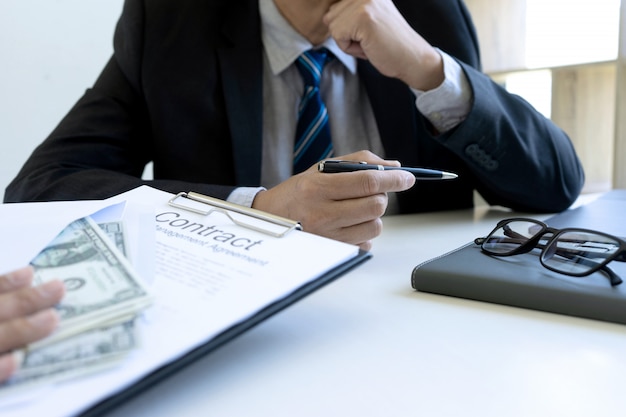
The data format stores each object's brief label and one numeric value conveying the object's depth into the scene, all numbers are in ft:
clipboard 0.96
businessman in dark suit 3.01
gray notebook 1.49
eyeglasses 1.57
